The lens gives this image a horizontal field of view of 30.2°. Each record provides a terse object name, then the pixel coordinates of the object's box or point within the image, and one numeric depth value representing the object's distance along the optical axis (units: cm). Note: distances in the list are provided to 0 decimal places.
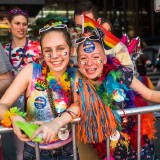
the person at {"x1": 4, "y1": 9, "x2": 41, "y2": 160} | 294
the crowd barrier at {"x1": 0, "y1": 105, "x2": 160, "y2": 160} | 183
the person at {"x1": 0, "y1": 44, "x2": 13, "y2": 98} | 221
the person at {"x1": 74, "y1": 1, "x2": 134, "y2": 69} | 298
